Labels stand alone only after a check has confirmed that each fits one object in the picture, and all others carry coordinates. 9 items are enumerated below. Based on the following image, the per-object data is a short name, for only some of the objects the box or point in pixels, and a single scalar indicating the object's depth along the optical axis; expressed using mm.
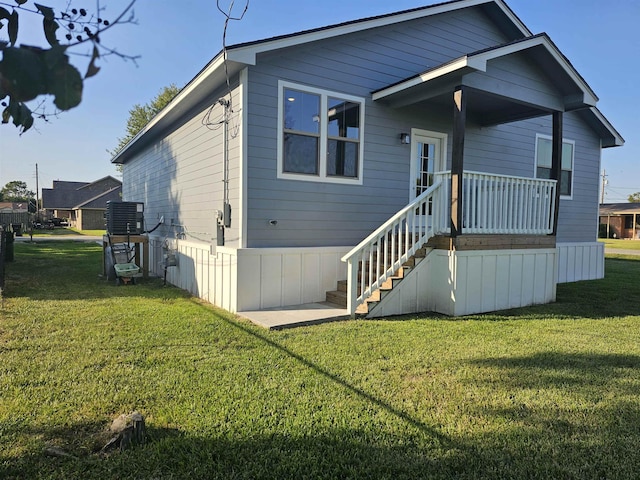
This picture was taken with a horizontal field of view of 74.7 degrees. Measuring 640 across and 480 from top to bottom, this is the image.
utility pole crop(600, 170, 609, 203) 55062
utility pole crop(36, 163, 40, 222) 37994
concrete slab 5277
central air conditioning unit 8688
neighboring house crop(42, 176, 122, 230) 38938
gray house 6074
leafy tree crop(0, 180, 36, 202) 73681
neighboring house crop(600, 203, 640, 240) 35788
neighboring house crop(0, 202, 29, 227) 28519
